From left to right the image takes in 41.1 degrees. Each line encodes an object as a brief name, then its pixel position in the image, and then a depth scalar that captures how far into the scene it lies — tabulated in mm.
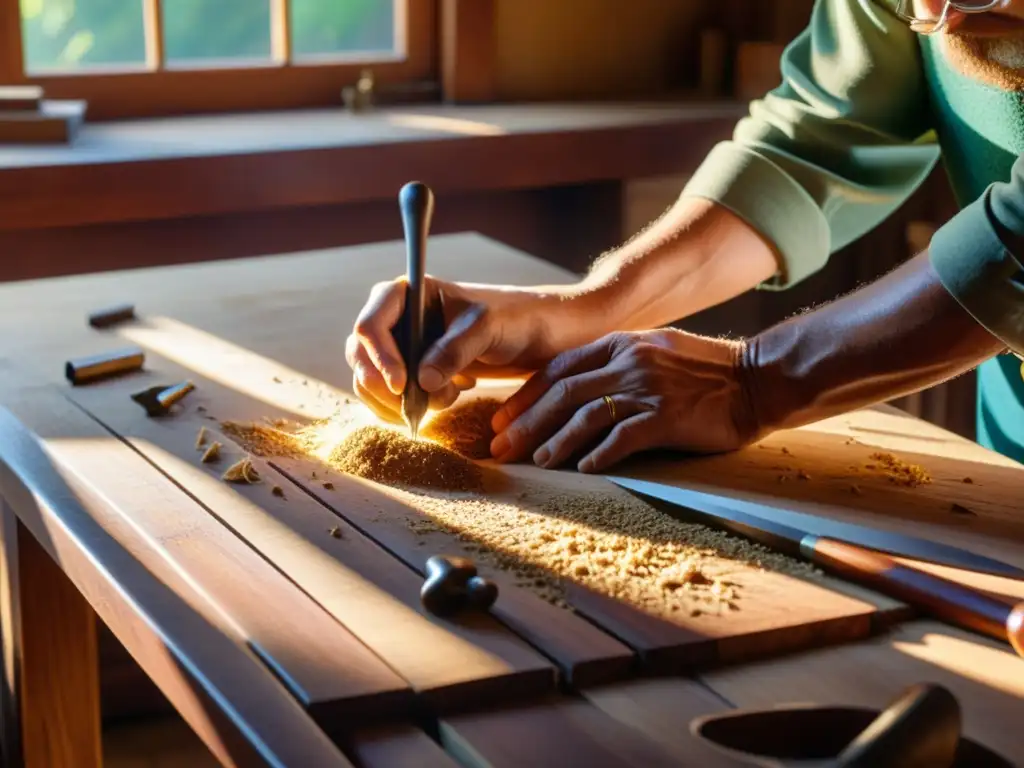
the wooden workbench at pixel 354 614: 825
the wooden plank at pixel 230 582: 832
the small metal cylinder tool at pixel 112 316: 1688
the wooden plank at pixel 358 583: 857
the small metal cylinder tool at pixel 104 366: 1477
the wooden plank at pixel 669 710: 786
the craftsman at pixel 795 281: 1206
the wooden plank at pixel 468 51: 3041
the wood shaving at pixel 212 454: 1247
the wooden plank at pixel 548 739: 778
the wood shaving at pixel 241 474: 1198
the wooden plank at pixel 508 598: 877
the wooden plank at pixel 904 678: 834
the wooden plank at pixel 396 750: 781
